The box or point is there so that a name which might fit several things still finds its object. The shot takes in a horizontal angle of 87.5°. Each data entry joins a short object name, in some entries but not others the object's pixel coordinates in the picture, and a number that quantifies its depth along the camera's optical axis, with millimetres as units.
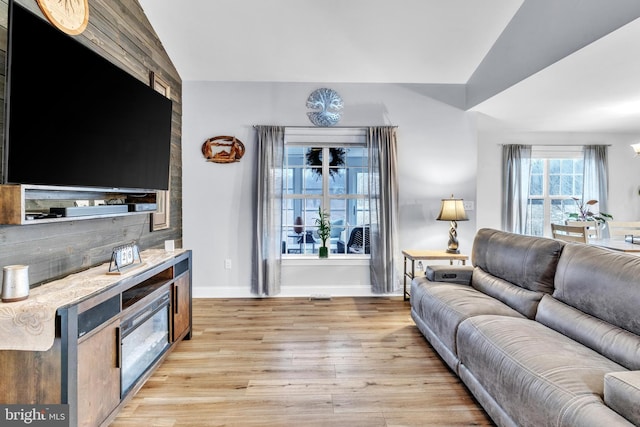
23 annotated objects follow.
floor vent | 4125
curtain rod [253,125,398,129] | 4172
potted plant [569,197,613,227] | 5293
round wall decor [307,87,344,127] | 4137
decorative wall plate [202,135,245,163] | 4133
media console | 1402
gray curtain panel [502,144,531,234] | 5277
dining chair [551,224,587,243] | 3651
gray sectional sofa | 1331
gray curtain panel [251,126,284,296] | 4082
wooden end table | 3693
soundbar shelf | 1564
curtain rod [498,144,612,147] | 5391
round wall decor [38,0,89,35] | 1947
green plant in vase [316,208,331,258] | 4258
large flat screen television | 1571
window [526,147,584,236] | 5465
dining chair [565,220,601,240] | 4482
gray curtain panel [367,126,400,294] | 4133
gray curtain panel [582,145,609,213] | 5379
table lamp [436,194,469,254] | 3826
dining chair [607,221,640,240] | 4348
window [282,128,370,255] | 4355
